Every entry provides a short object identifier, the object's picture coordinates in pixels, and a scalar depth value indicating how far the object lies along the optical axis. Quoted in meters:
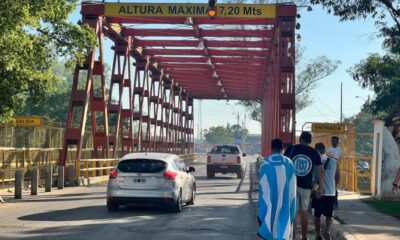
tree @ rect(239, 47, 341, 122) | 71.81
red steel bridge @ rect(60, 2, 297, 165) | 26.62
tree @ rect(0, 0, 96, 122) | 14.64
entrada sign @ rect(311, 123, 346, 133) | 23.09
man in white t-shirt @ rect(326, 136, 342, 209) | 14.65
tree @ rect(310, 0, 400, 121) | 25.30
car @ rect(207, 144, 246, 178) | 32.97
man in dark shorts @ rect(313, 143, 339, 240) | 10.34
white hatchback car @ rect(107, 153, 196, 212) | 14.45
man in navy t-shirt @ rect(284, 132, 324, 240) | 9.52
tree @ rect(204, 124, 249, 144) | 192.25
